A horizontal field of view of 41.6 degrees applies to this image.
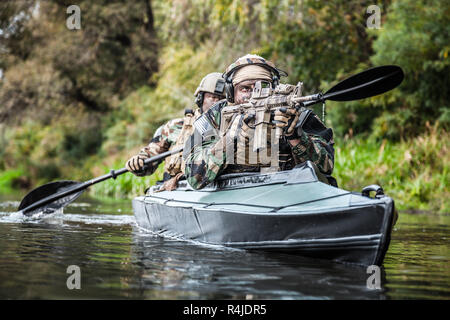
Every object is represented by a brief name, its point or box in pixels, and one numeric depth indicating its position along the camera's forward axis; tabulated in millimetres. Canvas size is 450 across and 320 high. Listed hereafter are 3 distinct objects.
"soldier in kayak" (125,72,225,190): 6867
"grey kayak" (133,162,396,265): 4000
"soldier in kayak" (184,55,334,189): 5043
